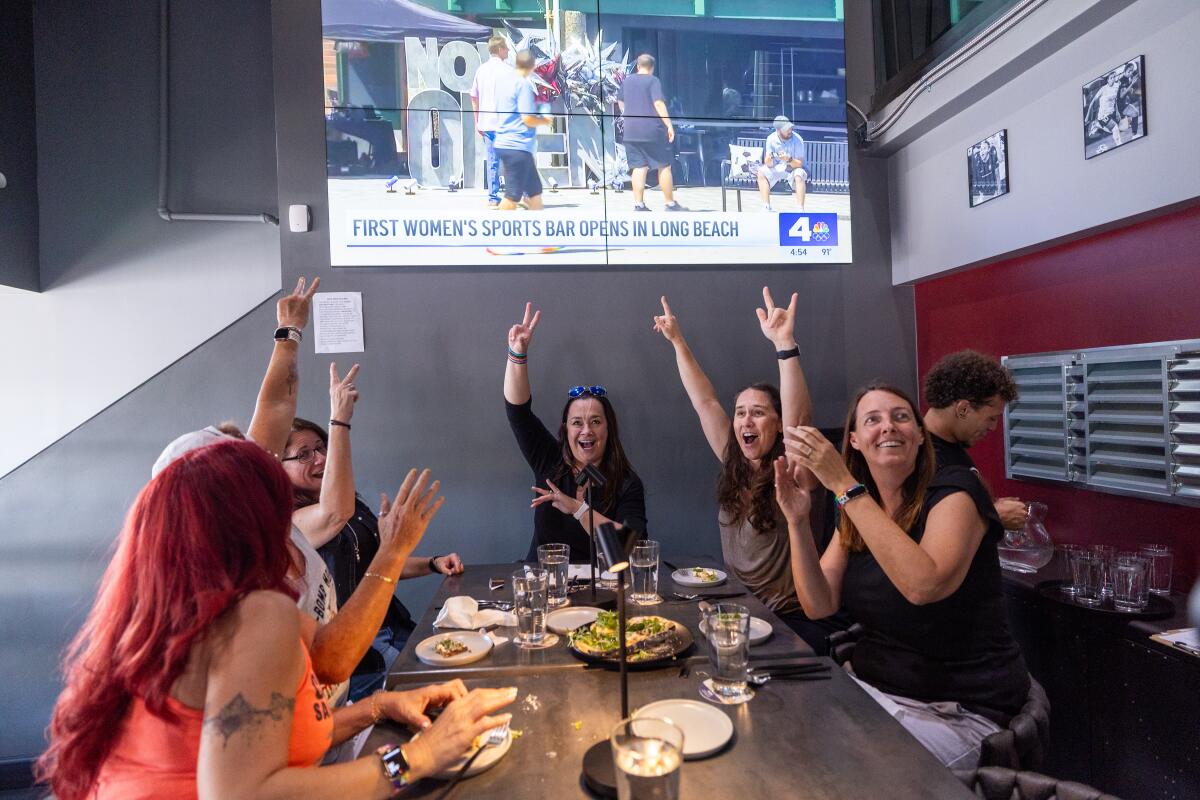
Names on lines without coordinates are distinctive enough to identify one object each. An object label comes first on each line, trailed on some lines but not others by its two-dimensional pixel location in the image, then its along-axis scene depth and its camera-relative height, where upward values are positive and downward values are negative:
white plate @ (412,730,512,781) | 1.18 -0.68
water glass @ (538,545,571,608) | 2.22 -0.60
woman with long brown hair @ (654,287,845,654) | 2.60 -0.39
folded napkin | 1.97 -0.69
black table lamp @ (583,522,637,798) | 1.10 -0.66
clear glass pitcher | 2.63 -0.68
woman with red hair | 0.98 -0.40
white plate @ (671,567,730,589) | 2.35 -0.70
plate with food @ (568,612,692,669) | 1.61 -0.66
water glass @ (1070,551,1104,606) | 2.26 -0.71
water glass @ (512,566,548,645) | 1.78 -0.58
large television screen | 3.45 +1.48
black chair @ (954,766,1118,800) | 1.27 -0.84
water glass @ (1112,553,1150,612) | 2.15 -0.70
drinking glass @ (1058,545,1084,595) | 2.36 -0.77
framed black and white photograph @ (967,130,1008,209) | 3.00 +1.04
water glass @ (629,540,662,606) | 2.20 -0.63
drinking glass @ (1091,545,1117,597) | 2.24 -0.69
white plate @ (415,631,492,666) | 1.69 -0.68
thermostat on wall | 3.43 +1.01
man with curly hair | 2.51 -0.06
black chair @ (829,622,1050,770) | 1.61 -0.93
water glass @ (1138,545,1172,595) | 2.29 -0.69
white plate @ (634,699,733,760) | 1.21 -0.67
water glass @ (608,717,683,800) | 0.94 -0.55
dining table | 1.11 -0.69
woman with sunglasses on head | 3.05 -0.30
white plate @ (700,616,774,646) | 1.76 -0.68
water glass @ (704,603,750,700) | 1.46 -0.60
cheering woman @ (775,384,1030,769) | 1.74 -0.57
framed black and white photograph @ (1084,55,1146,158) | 2.30 +1.02
